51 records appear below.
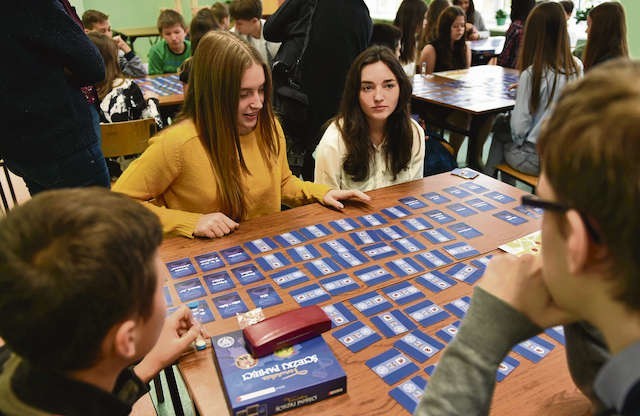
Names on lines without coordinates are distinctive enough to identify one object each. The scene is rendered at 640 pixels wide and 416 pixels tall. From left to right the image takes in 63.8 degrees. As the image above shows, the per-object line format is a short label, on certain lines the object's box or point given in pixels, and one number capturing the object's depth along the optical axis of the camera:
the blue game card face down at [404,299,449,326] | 1.38
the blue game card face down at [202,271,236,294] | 1.53
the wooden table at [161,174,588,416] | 1.10
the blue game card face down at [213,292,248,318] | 1.41
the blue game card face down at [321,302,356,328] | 1.37
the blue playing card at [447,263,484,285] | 1.56
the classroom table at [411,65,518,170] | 3.92
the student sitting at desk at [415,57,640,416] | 0.61
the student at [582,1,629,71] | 3.80
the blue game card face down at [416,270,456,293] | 1.52
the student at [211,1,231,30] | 6.19
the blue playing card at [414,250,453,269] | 1.65
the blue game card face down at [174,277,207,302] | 1.49
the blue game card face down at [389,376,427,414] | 1.10
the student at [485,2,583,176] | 3.39
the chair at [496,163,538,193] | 3.44
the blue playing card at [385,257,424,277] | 1.60
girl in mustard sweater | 1.96
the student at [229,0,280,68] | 4.66
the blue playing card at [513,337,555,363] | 1.24
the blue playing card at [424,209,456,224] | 1.95
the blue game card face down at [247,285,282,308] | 1.45
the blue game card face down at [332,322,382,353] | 1.28
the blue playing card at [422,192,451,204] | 2.12
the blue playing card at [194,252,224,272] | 1.65
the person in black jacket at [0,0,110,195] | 1.98
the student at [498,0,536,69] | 5.60
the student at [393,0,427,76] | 5.21
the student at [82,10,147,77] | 5.26
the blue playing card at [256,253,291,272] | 1.64
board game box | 1.07
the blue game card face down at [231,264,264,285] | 1.57
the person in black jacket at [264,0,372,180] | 3.14
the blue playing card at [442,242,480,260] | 1.70
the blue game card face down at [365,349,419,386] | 1.18
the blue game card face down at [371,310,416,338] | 1.33
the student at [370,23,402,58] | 4.21
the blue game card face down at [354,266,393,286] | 1.56
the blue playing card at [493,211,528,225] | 1.93
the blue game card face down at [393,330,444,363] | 1.25
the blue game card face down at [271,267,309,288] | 1.54
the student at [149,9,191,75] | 5.21
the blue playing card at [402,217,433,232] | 1.89
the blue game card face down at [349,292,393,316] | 1.42
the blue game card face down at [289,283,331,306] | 1.46
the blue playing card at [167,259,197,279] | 1.61
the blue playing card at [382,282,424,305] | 1.46
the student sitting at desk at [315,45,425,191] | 2.49
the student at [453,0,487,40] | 7.22
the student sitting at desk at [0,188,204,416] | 0.78
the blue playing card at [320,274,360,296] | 1.51
